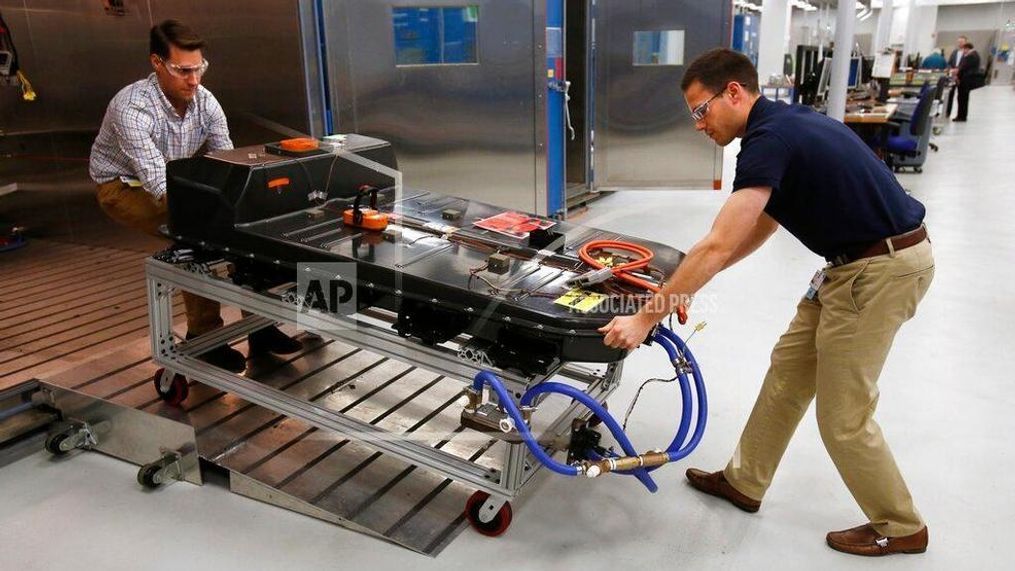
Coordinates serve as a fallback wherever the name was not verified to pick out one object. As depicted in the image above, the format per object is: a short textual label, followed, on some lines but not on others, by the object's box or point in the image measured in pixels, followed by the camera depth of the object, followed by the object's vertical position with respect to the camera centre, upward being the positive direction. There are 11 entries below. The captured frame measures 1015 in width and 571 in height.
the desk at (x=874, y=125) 6.86 -0.62
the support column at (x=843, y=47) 5.11 +0.10
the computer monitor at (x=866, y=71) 8.73 -0.10
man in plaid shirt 2.65 -0.23
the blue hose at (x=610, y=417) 1.84 -0.84
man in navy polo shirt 1.77 -0.46
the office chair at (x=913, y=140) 7.16 -0.77
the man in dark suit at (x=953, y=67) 13.40 -0.14
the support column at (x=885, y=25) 13.48 +0.66
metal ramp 2.24 -1.21
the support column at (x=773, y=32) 13.45 +0.56
